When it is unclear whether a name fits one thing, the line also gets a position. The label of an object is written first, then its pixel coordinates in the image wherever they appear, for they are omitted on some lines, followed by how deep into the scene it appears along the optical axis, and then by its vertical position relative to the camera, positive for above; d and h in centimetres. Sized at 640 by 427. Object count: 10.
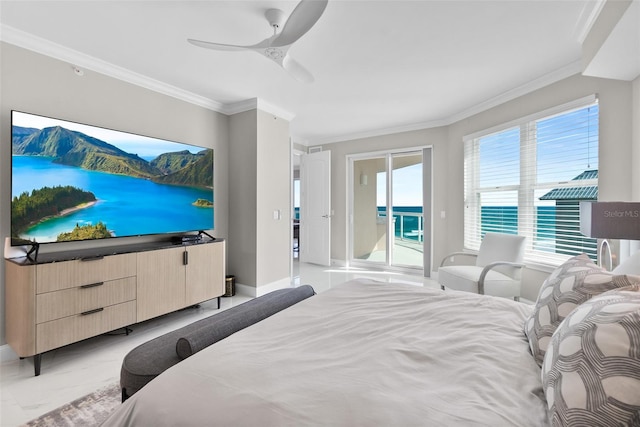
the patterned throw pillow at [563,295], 108 -34
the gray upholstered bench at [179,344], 120 -61
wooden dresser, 207 -66
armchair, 304 -69
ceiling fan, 159 +110
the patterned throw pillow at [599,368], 65 -40
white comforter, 80 -55
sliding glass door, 511 +2
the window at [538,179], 287 +36
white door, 553 +7
